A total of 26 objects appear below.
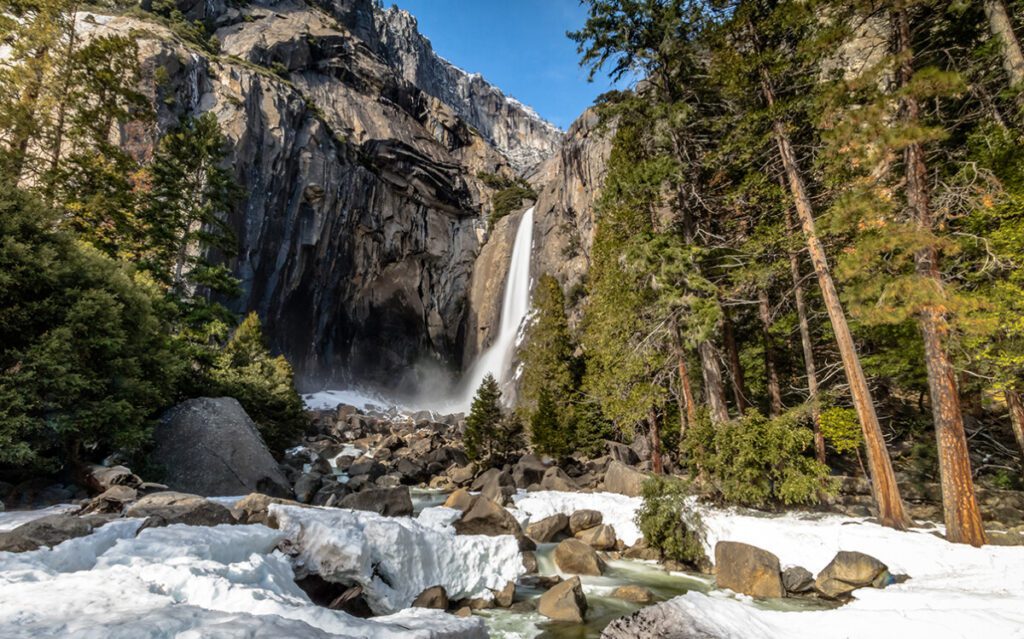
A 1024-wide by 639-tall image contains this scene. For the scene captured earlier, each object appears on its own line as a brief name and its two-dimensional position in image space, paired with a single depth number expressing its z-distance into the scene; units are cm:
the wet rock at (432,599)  639
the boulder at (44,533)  418
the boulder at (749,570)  709
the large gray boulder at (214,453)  1078
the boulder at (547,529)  1038
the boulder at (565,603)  652
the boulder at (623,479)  1267
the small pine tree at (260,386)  1750
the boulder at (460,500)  1144
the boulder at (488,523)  935
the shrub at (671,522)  874
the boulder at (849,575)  654
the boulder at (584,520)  1078
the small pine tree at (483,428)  2055
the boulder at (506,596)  705
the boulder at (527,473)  1636
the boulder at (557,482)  1448
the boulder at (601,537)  996
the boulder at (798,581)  693
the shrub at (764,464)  934
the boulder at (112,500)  615
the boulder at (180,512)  548
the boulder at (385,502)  1109
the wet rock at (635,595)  715
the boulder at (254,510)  654
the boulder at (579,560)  850
